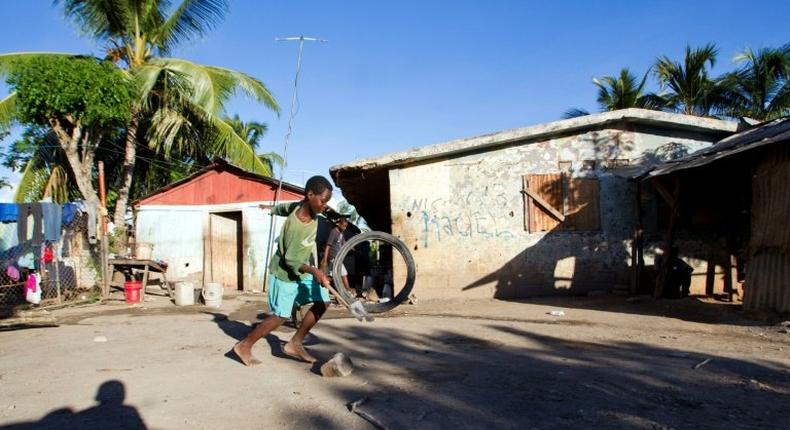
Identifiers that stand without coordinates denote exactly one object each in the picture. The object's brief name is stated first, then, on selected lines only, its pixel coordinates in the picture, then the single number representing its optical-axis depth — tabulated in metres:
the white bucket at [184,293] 10.62
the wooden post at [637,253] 9.74
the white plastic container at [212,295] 10.51
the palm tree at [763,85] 18.78
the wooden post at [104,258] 10.81
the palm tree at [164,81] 14.13
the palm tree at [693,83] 19.95
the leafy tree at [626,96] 23.09
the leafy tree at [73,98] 12.12
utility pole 12.49
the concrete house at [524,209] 10.42
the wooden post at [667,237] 9.02
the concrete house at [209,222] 14.98
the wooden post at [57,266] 10.11
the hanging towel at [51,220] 10.13
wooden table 11.34
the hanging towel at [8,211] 10.30
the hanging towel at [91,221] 11.20
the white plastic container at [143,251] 12.56
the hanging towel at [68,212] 11.25
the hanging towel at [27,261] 11.76
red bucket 10.77
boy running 4.68
